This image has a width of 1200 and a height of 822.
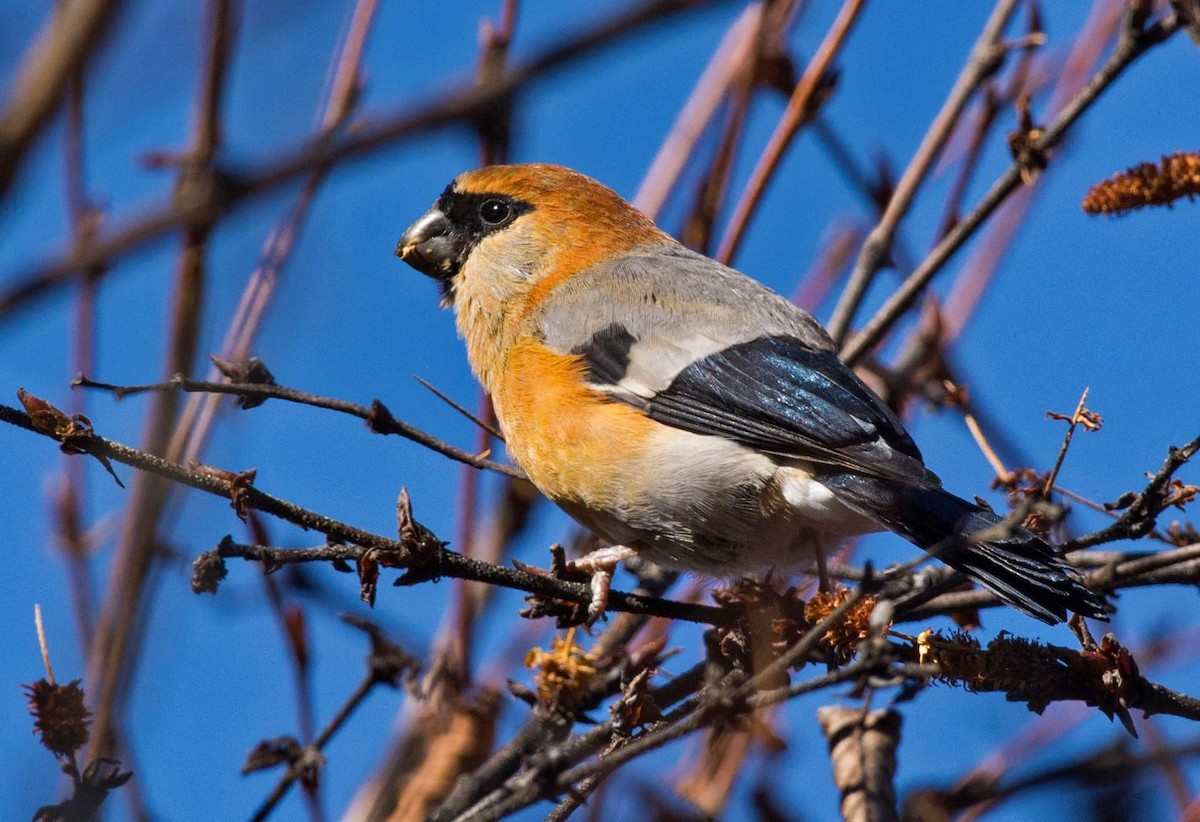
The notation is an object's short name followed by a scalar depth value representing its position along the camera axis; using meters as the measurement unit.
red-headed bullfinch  6.51
